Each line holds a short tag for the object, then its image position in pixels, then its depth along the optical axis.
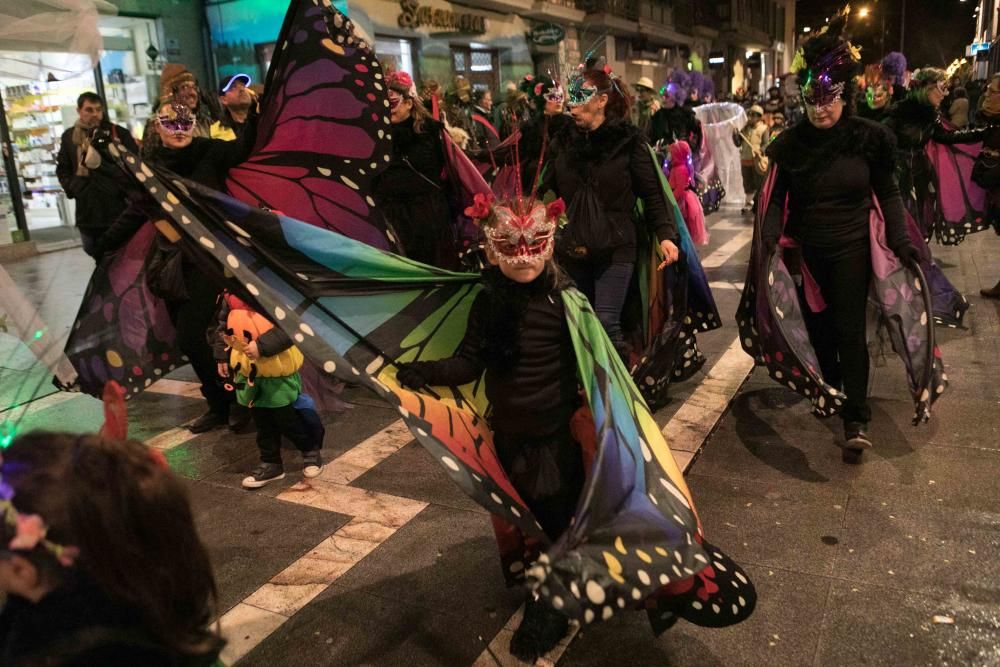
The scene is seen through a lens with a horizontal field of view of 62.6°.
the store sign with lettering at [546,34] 23.56
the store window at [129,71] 14.20
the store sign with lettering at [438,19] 18.44
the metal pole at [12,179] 12.20
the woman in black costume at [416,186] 5.50
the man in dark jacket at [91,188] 6.39
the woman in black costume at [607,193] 4.41
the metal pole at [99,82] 13.82
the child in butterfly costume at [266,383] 4.06
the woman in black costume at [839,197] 4.02
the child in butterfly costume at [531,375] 2.76
